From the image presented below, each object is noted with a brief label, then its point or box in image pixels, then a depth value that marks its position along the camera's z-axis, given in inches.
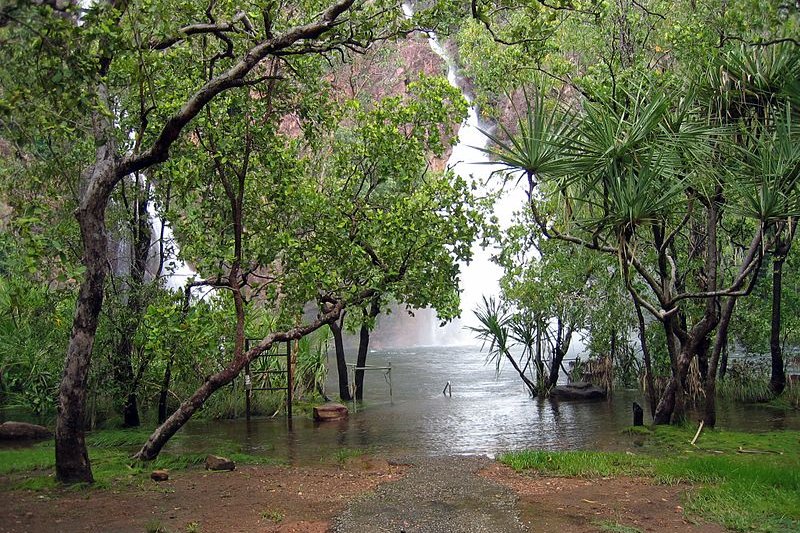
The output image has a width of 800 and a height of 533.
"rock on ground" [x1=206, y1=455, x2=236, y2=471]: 367.6
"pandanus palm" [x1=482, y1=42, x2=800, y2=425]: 343.9
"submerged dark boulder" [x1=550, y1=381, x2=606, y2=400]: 681.0
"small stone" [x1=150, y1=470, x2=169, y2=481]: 336.8
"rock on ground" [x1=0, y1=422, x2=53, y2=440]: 481.4
